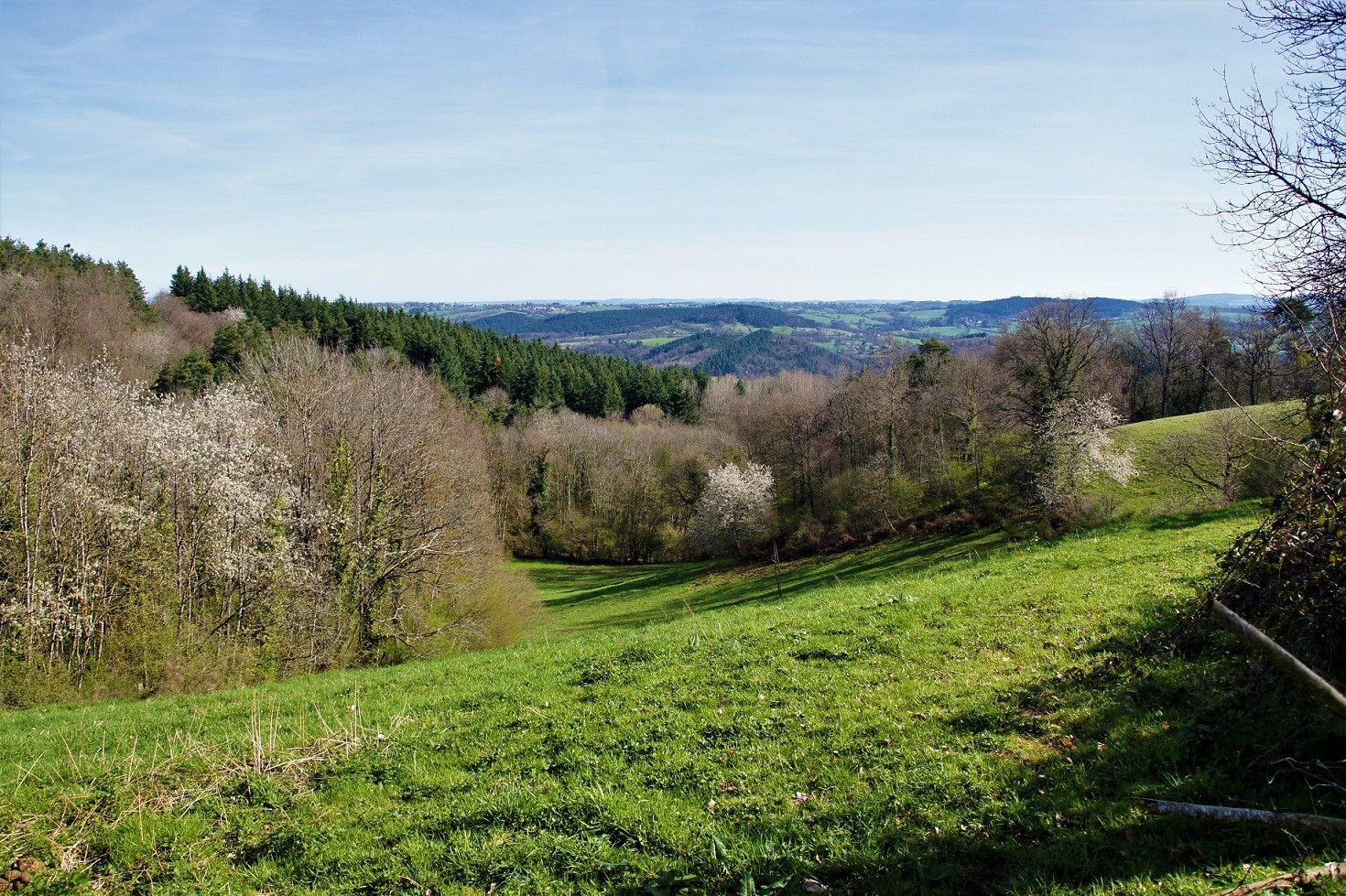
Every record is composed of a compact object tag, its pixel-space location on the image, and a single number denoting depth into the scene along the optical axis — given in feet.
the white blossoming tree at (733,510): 206.69
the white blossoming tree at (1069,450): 123.75
